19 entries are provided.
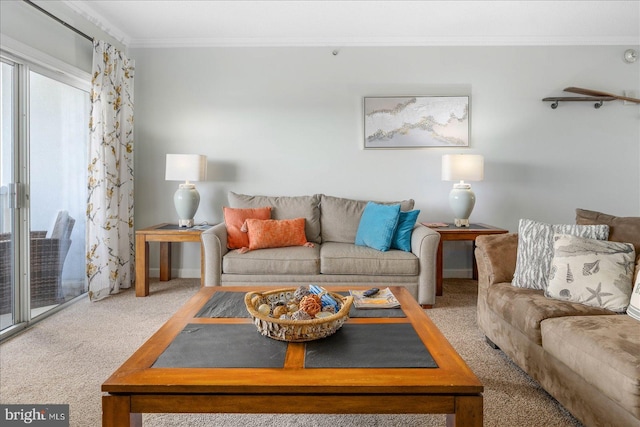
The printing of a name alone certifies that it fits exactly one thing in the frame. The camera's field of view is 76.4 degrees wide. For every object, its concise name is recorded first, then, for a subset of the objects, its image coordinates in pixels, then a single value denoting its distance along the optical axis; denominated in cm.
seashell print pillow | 197
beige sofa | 322
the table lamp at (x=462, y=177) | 373
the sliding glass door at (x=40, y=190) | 276
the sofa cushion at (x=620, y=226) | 216
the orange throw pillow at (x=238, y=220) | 347
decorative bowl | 144
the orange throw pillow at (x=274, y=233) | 345
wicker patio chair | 275
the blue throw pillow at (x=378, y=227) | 339
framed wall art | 414
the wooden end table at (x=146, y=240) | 353
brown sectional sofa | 141
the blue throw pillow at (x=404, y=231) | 344
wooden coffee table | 118
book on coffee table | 192
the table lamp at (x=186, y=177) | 378
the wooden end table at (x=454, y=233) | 355
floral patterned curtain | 349
